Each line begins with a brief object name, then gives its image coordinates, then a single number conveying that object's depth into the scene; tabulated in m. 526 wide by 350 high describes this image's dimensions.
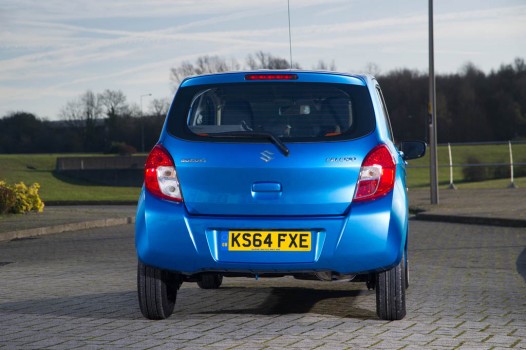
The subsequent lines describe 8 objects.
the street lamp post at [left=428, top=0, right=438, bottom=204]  24.59
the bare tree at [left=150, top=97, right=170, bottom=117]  97.81
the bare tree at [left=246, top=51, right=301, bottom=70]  83.81
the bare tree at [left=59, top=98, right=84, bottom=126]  120.59
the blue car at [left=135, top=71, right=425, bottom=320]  6.94
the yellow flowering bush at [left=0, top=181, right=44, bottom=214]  22.81
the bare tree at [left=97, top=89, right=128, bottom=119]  115.00
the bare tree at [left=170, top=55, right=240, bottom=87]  99.88
